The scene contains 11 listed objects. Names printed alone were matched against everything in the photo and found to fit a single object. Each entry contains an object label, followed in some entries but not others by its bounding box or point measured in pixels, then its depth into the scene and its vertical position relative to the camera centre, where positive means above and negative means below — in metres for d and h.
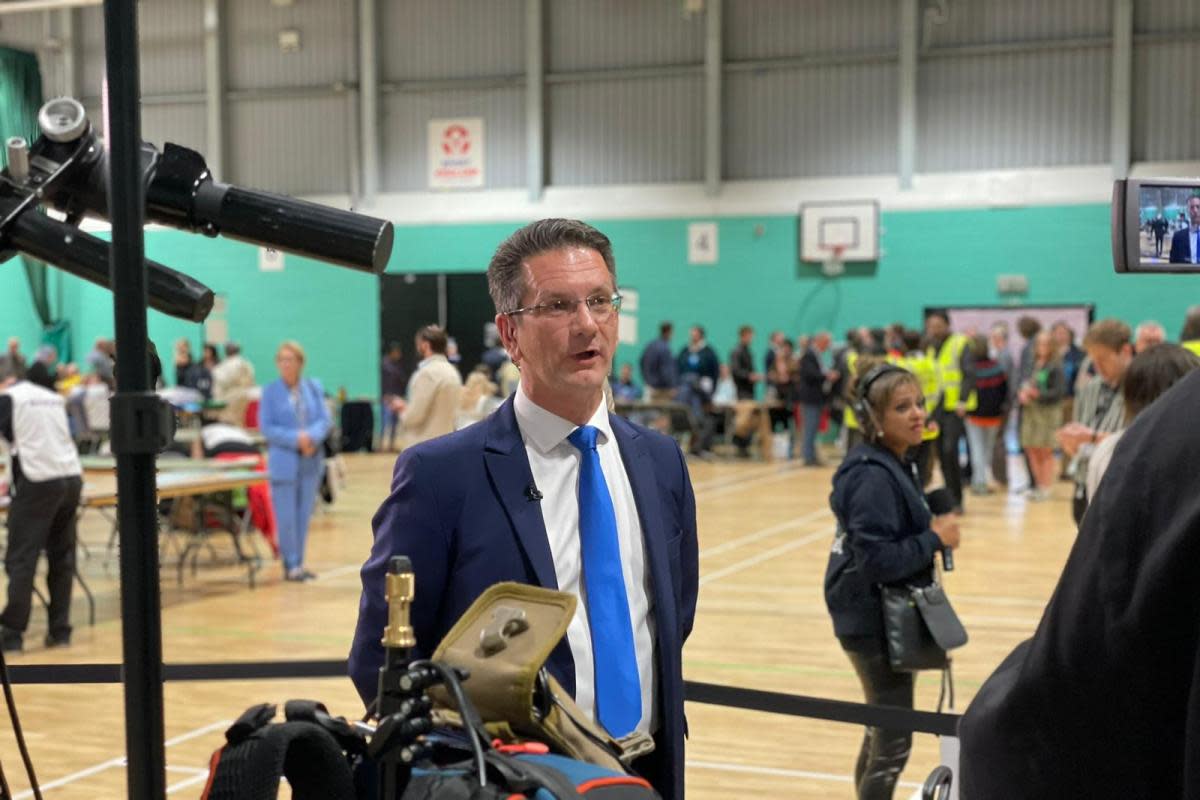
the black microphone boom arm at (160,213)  1.45 +0.10
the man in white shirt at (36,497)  7.93 -1.07
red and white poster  23.08 +2.55
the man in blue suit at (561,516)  2.19 -0.34
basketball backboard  20.92 +1.11
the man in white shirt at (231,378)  16.86 -0.84
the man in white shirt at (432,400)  9.20 -0.61
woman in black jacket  4.00 -0.69
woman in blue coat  9.93 -0.97
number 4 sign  21.83 +0.98
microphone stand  1.20 -0.11
